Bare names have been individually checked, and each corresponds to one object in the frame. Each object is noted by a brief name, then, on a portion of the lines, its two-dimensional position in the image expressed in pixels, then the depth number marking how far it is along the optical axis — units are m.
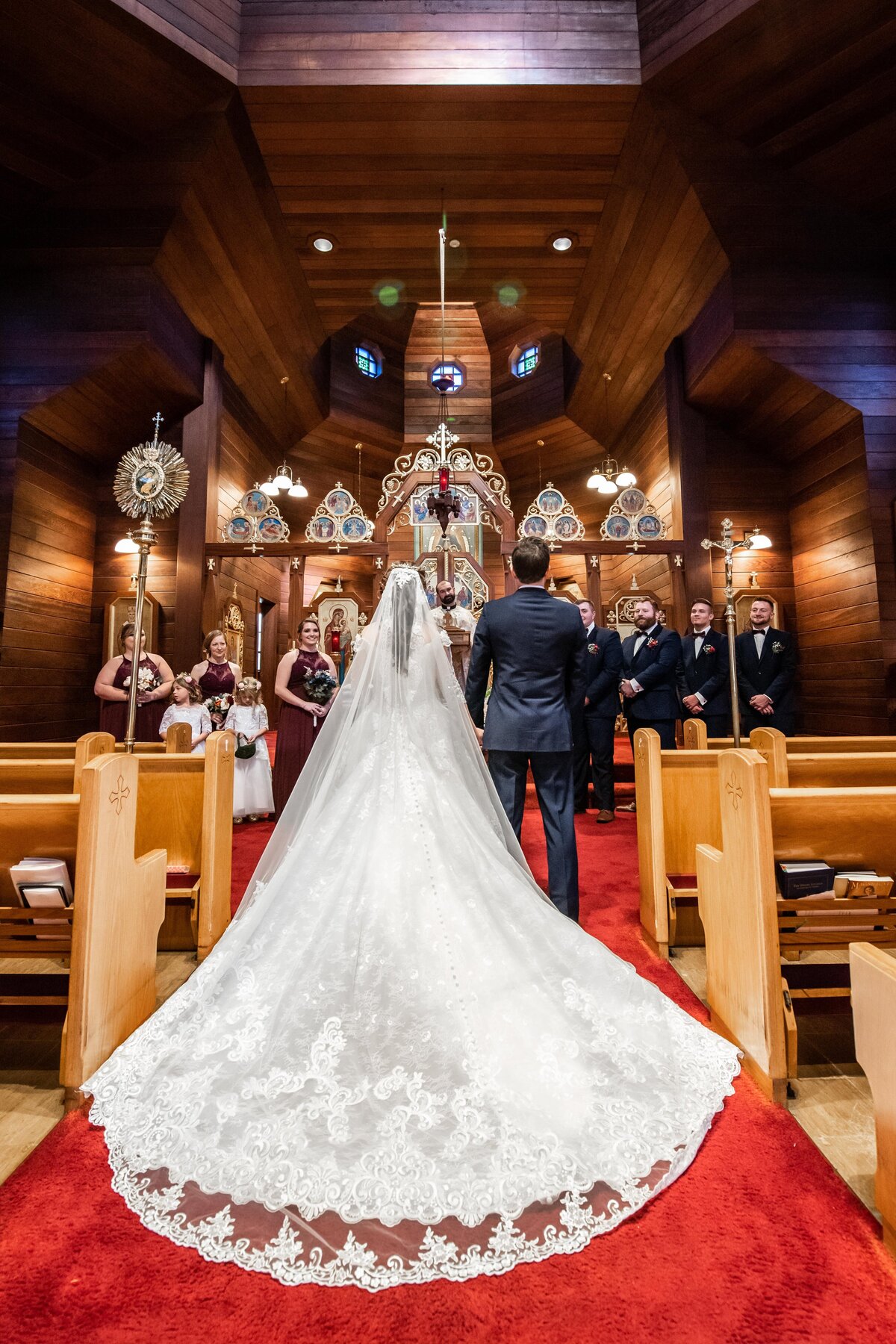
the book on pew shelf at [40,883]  1.79
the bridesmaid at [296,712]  4.59
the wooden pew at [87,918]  1.72
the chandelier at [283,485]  8.73
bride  1.24
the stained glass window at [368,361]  11.55
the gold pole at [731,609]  3.46
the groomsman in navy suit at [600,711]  5.03
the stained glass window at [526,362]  11.47
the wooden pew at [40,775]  2.55
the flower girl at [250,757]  4.93
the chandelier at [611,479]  8.69
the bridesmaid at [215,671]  5.09
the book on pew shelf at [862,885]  1.76
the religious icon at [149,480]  3.71
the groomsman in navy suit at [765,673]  5.14
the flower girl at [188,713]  4.82
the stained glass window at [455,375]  12.09
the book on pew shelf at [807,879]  1.79
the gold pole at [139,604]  3.21
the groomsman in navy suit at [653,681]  4.78
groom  2.73
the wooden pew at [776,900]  1.72
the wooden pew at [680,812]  2.39
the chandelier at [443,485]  5.98
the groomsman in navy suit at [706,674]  5.07
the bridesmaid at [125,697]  4.97
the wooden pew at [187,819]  2.70
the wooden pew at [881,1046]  1.22
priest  4.67
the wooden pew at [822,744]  3.18
